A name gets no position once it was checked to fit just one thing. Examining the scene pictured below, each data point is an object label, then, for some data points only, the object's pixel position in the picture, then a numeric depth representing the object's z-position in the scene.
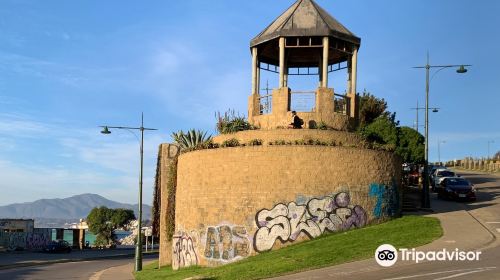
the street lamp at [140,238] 28.94
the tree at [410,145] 35.00
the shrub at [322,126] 25.54
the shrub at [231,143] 24.33
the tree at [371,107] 40.06
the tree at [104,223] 80.54
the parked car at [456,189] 32.38
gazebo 26.23
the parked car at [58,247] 55.31
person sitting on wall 25.14
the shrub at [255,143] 23.50
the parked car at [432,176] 45.42
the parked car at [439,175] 43.33
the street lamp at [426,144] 28.45
